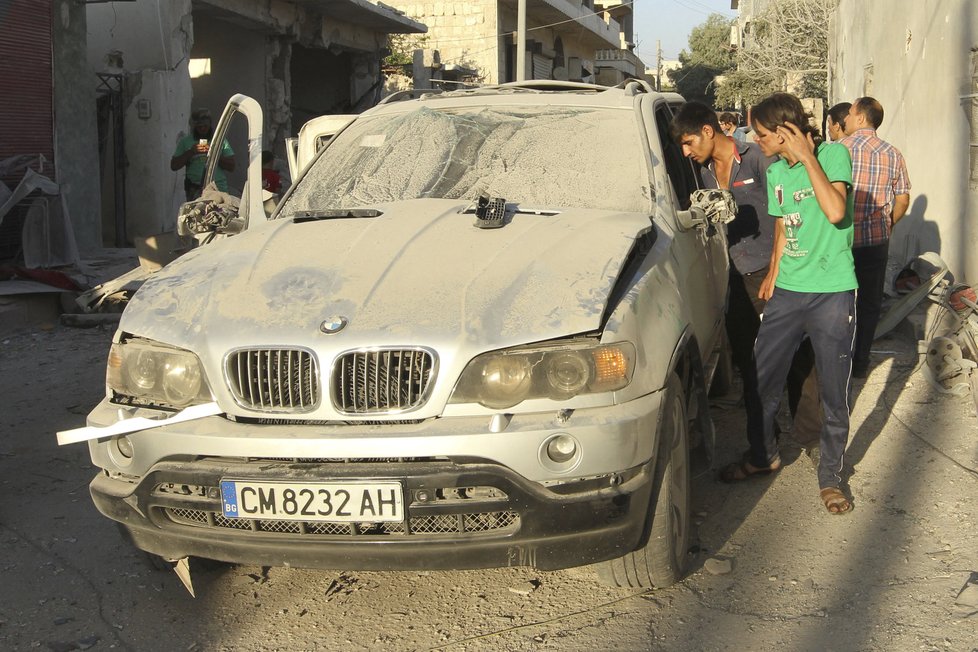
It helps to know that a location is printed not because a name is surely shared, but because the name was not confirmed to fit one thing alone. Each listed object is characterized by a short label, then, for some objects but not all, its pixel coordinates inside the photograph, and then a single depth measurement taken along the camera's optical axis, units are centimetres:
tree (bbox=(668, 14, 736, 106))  6134
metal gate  1061
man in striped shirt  600
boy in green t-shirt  398
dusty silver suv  281
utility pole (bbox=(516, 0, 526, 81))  2521
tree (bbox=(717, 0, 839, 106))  2348
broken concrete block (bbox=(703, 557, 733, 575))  361
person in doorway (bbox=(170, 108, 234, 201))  970
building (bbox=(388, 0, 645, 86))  3003
